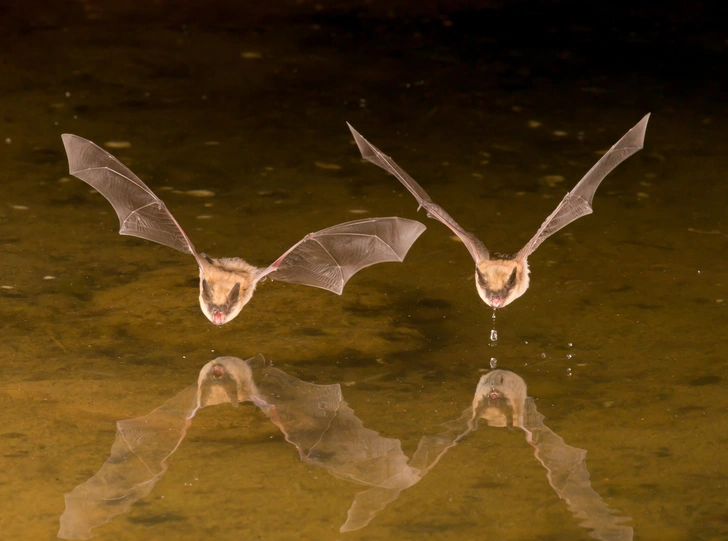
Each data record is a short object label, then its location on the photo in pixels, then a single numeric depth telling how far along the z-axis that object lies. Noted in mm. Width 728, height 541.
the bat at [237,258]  7148
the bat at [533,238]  7066
